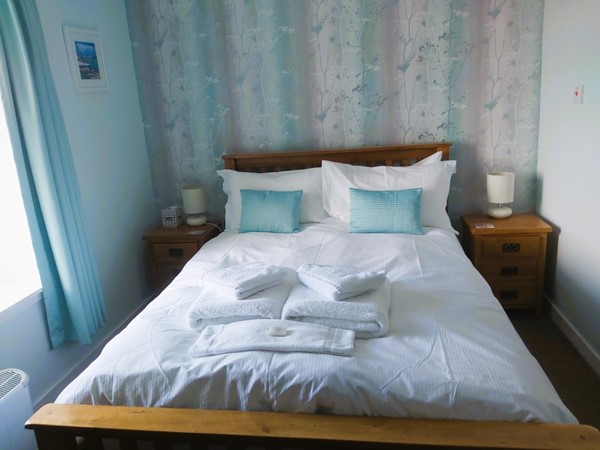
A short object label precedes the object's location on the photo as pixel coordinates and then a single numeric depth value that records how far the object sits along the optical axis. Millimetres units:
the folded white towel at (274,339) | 1570
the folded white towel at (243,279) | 1926
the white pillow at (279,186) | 3129
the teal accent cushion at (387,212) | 2828
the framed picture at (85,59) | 2705
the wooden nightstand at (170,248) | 3199
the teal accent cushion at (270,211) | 3002
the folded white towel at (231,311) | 1817
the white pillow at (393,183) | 2951
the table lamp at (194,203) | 3312
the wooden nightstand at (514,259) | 2930
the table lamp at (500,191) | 3043
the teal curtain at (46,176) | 2180
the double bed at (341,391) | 1354
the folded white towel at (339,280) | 1847
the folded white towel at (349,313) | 1693
